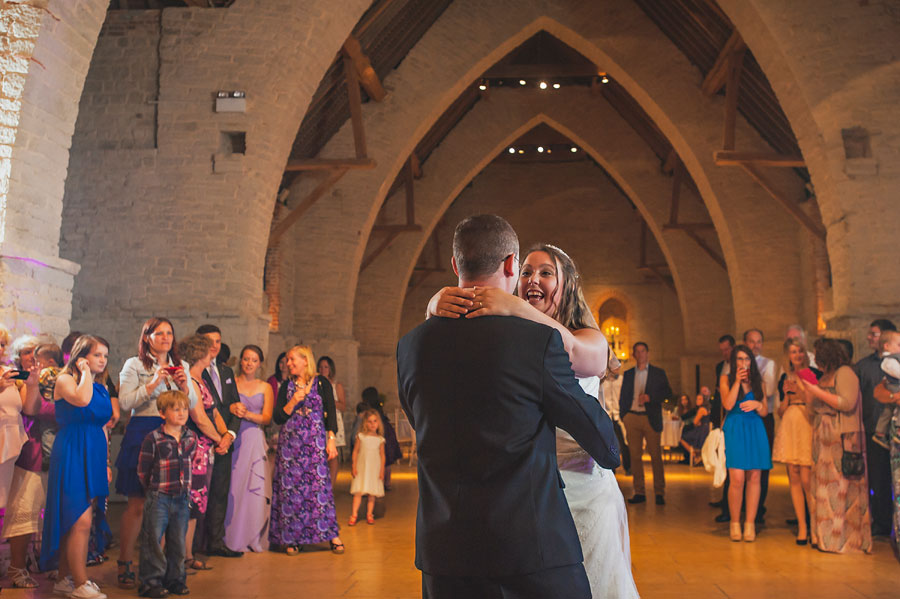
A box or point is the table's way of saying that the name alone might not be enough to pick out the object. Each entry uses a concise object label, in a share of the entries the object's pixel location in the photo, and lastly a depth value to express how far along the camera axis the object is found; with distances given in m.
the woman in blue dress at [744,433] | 5.59
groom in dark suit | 1.52
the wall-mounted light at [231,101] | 7.99
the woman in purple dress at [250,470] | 5.29
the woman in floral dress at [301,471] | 5.28
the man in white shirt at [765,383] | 5.95
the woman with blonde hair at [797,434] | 5.53
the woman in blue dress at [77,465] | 3.86
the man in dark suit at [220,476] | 5.15
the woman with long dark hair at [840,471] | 5.23
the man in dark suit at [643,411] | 7.64
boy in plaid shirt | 4.03
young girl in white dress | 6.49
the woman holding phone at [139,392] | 4.33
